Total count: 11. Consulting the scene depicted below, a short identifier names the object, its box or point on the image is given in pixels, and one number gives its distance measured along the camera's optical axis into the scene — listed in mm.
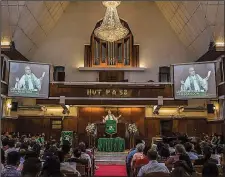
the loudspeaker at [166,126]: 11308
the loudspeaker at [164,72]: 11916
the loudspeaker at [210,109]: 10467
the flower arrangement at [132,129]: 9766
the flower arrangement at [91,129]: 9590
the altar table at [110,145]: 9036
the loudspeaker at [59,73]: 11868
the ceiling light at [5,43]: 8746
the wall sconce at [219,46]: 8690
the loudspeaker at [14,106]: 10669
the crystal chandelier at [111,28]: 9587
